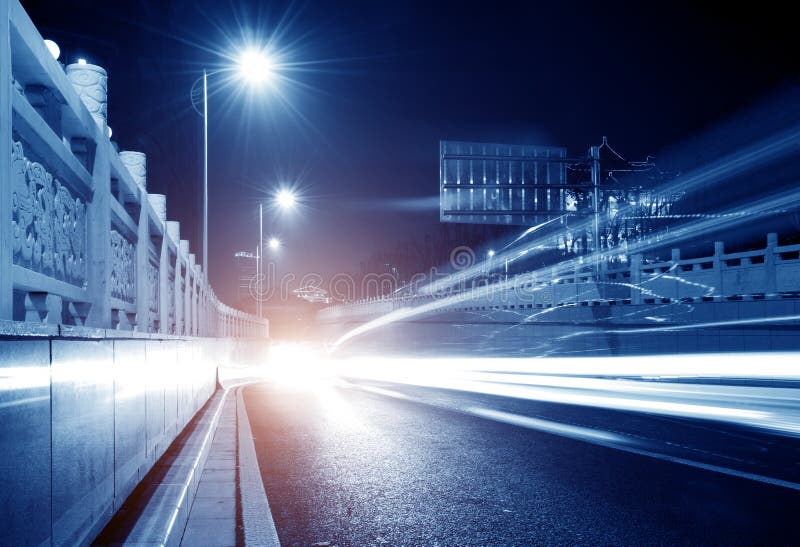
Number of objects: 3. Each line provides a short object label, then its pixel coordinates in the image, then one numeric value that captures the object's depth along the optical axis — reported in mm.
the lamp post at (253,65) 20484
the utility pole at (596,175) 28406
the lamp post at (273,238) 38594
